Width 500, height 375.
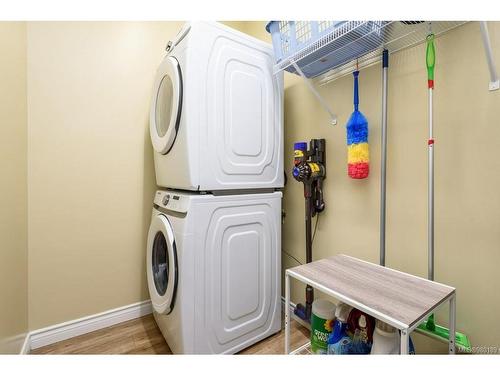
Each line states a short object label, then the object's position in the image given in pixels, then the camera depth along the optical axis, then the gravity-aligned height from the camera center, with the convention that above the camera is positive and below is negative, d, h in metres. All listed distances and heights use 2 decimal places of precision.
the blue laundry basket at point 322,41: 1.06 +0.68
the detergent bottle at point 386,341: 0.95 -0.62
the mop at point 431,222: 0.97 -0.16
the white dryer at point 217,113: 1.27 +0.42
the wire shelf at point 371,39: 1.03 +0.67
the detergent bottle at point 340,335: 1.12 -0.71
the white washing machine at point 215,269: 1.25 -0.48
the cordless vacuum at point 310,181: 1.54 +0.02
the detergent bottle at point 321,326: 1.25 -0.73
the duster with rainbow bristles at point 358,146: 1.25 +0.20
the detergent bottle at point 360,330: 1.07 -0.66
